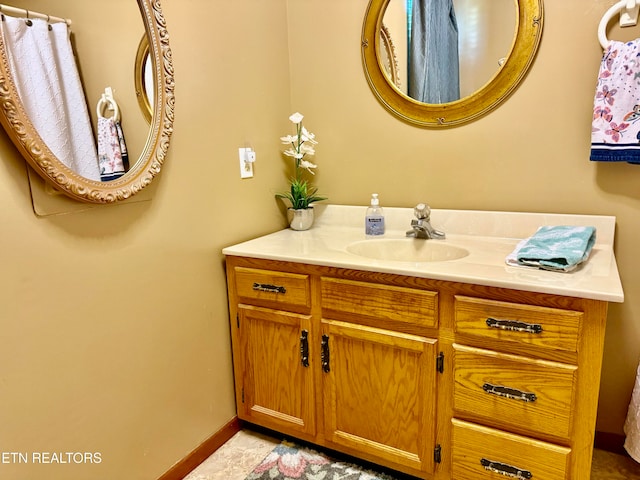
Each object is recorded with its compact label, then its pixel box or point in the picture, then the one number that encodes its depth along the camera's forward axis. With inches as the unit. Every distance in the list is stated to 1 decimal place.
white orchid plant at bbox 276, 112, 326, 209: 77.9
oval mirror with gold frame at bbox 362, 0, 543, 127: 61.2
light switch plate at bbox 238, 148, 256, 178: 72.0
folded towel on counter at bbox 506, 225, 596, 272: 49.0
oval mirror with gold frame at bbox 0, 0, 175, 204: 41.0
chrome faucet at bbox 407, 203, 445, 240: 67.1
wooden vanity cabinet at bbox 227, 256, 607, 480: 46.9
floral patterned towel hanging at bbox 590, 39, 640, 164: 54.3
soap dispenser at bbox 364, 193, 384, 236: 73.0
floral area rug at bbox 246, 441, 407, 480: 63.7
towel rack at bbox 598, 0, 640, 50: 55.2
